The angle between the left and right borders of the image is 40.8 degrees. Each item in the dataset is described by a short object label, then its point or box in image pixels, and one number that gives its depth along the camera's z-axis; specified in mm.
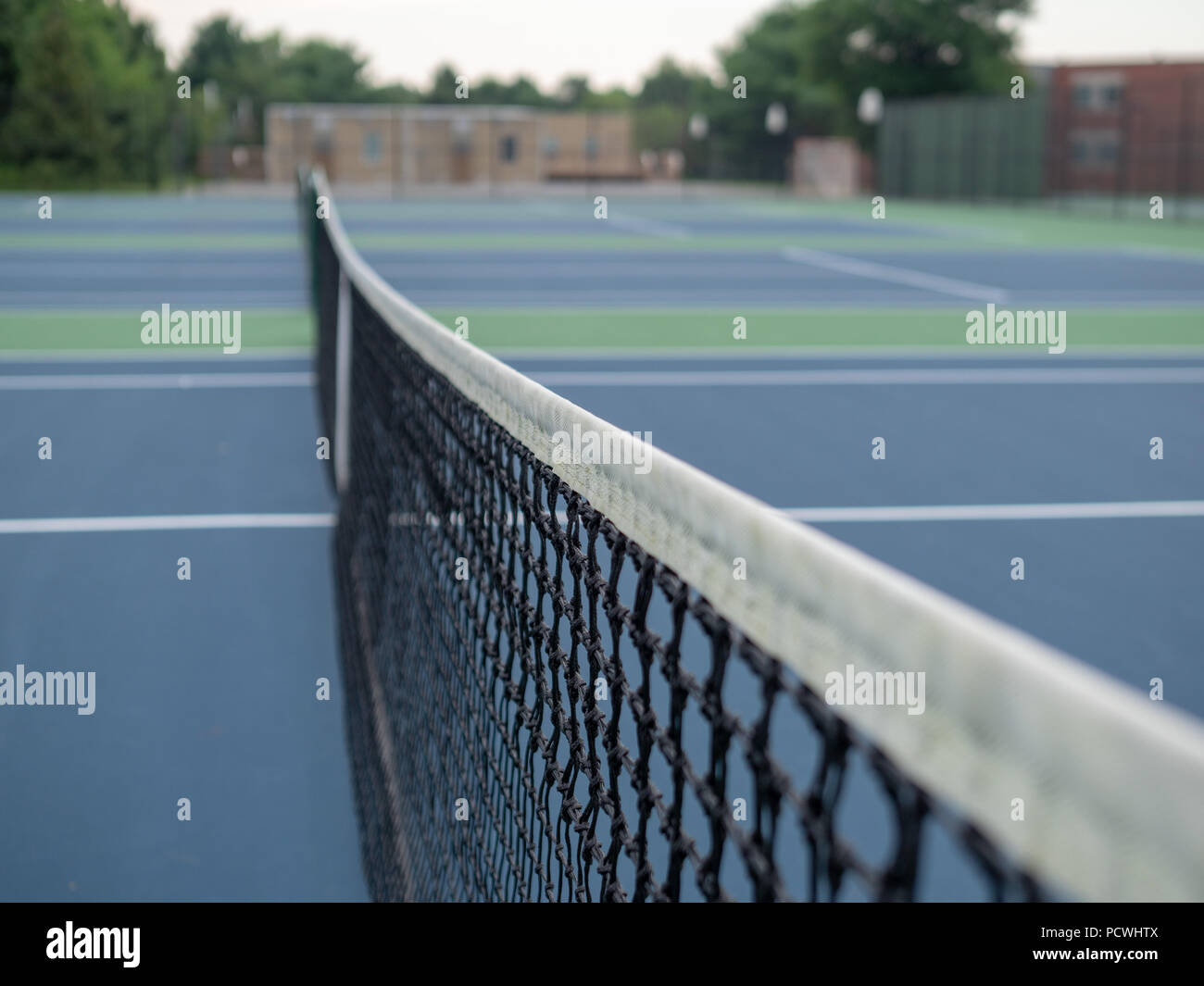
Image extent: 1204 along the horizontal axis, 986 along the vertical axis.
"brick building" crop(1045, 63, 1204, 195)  41562
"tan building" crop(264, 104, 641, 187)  67750
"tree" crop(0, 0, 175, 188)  51031
